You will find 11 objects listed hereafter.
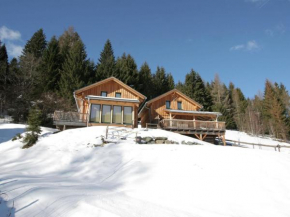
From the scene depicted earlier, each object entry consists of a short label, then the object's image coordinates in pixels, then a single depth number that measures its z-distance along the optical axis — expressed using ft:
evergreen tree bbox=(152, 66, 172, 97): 144.97
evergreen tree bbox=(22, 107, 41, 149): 45.51
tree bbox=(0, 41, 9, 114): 101.32
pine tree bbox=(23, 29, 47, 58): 128.67
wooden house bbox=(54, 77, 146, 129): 65.00
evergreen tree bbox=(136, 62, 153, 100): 133.18
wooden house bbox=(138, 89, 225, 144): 71.36
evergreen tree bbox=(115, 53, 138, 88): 122.93
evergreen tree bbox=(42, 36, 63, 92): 108.17
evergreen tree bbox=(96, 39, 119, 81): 119.96
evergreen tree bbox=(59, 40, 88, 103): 102.99
